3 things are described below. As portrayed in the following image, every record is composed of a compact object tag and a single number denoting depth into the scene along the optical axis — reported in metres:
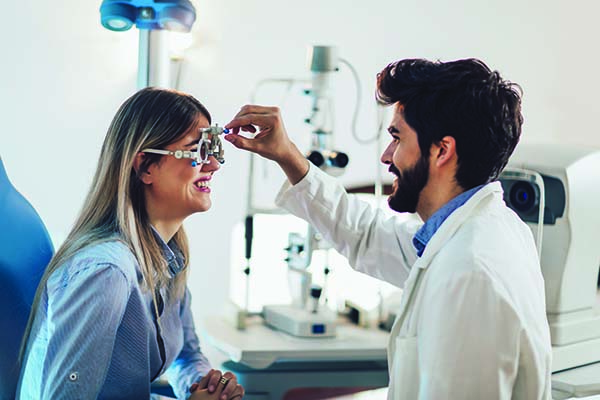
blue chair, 1.54
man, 1.22
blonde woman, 1.40
